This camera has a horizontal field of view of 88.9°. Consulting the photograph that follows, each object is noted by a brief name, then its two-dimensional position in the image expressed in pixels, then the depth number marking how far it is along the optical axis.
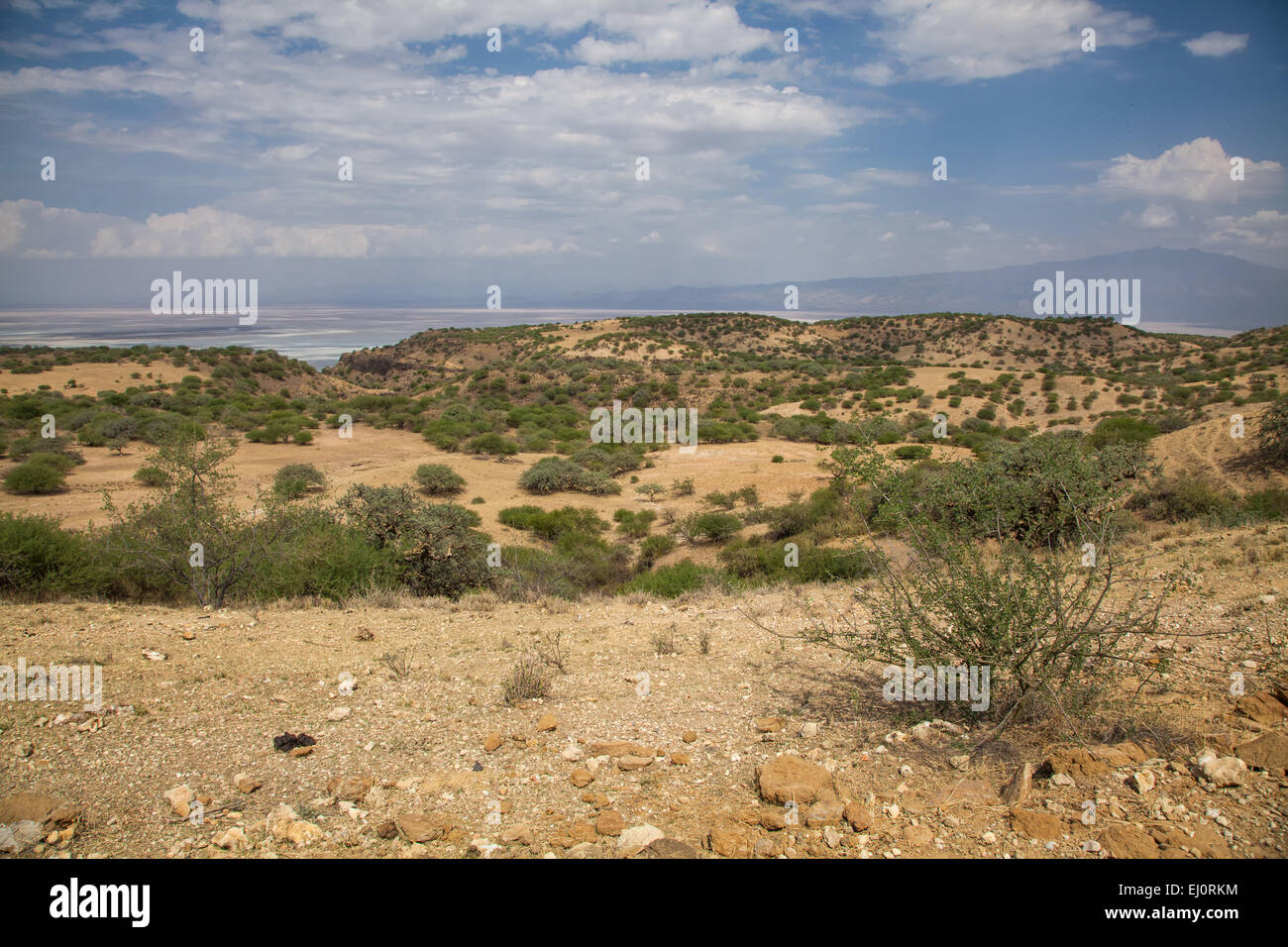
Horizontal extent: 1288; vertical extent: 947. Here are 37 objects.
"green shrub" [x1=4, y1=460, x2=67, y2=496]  17.55
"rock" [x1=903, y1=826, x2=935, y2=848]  3.29
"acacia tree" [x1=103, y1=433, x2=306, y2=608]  8.77
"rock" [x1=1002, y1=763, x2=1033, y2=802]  3.53
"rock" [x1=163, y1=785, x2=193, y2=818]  3.76
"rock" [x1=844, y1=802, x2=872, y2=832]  3.43
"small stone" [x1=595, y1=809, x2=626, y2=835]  3.54
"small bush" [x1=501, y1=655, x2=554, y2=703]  5.50
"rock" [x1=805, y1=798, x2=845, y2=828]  3.52
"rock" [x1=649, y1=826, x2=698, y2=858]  3.17
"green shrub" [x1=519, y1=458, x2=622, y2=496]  21.34
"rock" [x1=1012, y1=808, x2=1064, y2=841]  3.19
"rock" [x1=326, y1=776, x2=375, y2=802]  3.96
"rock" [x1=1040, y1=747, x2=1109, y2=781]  3.61
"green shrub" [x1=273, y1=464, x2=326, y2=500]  17.83
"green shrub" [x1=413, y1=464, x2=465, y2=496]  20.14
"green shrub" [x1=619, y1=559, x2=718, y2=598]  11.29
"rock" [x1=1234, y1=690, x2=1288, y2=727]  3.97
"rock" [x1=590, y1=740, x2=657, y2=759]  4.47
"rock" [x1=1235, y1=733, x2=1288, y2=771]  3.34
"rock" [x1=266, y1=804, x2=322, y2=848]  3.51
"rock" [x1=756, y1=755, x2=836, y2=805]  3.72
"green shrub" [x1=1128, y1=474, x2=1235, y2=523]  12.64
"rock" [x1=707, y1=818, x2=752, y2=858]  3.28
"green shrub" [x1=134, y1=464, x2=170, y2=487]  16.05
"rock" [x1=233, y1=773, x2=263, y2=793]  4.04
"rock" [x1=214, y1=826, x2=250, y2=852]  3.43
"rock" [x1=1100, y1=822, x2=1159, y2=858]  2.94
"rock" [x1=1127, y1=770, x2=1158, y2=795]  3.36
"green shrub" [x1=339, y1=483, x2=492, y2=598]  11.30
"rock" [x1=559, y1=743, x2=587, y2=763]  4.45
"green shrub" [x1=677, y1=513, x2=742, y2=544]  16.19
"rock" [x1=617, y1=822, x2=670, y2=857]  3.30
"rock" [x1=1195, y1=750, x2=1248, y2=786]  3.25
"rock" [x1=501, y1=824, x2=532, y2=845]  3.47
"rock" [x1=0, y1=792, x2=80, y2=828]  3.52
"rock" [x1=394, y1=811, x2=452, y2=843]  3.51
